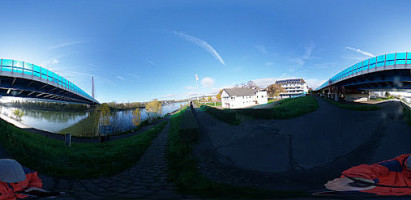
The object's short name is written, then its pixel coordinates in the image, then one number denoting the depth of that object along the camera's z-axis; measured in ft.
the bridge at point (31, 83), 19.67
